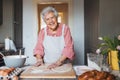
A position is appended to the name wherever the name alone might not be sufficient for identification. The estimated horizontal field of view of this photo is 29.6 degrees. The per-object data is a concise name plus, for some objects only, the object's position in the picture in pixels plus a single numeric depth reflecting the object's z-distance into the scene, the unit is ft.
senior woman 6.64
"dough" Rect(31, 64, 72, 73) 5.44
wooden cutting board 4.98
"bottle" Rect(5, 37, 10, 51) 12.53
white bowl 5.99
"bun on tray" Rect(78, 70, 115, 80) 4.36
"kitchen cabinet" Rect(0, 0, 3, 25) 13.44
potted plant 5.53
